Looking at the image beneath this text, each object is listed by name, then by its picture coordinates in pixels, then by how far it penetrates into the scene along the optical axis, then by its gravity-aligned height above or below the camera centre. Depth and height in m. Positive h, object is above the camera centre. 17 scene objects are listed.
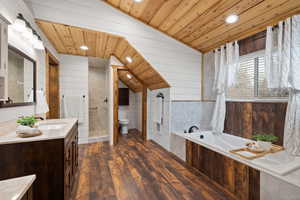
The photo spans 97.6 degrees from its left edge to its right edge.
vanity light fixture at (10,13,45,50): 1.35 +0.76
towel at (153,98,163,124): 3.35 -0.29
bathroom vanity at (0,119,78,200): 1.08 -0.53
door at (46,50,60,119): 3.21 +0.21
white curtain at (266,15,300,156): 1.73 +0.37
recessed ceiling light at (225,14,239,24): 2.00 +1.25
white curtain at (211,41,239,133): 2.54 +0.48
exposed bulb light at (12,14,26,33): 1.34 +0.78
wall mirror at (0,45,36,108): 1.29 +0.23
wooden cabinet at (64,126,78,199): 1.35 -0.77
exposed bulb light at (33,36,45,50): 1.76 +0.75
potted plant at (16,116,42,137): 1.15 -0.26
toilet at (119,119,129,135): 4.59 -0.94
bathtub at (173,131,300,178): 1.38 -0.75
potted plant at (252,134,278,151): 1.87 -0.61
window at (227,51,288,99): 2.19 +0.33
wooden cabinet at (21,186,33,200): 0.63 -0.48
